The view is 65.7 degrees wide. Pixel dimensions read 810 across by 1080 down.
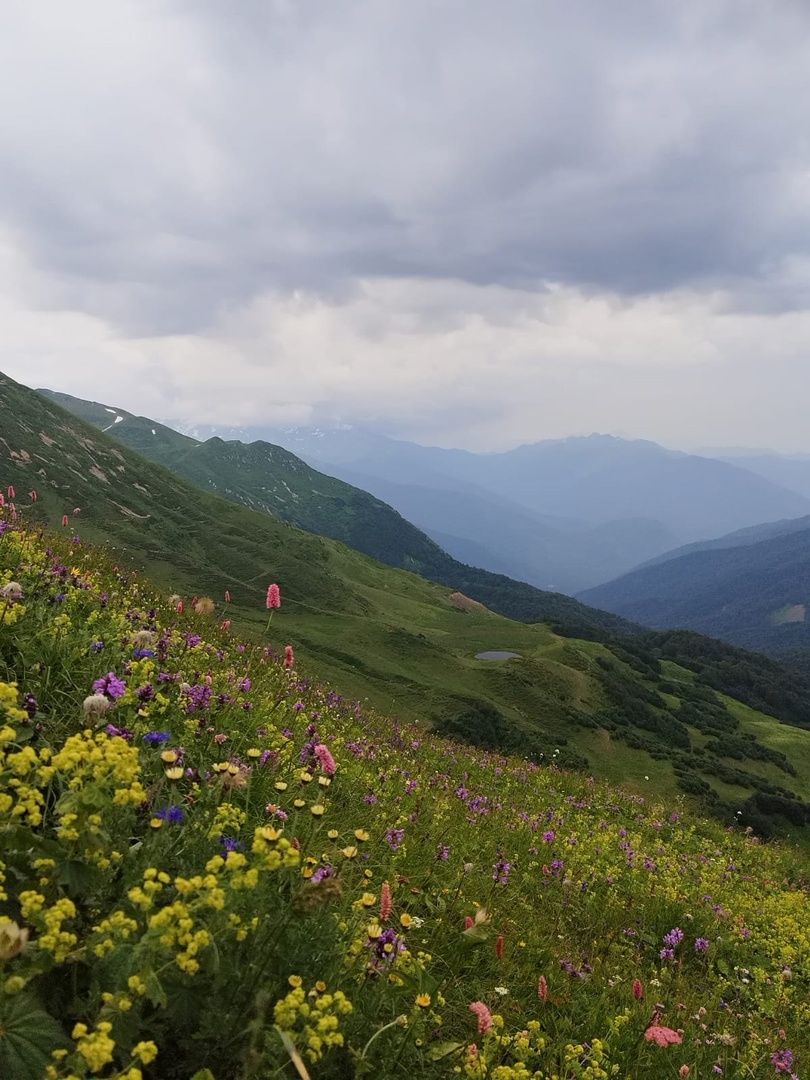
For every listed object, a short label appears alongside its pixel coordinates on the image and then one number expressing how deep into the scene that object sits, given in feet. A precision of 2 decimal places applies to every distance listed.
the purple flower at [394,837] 19.74
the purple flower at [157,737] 12.44
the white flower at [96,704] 11.69
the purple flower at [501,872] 22.49
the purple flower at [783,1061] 16.84
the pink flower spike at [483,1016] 10.94
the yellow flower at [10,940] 7.08
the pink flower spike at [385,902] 11.82
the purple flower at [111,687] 13.32
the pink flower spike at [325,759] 13.80
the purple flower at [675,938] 24.01
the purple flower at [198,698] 17.83
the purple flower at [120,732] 12.14
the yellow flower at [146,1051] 6.07
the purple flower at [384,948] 11.11
